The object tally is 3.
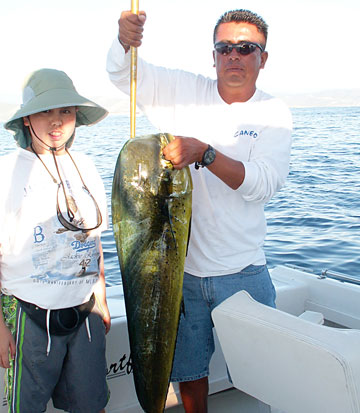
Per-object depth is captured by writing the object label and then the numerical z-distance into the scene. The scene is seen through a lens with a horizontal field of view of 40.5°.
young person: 2.01
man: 2.21
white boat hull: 2.71
